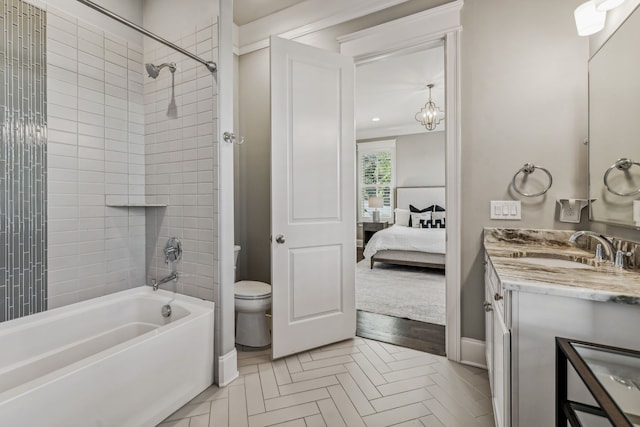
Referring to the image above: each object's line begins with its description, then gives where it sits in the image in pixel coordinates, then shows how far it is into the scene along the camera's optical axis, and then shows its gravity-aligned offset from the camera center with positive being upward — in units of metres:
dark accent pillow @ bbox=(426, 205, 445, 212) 6.41 +0.06
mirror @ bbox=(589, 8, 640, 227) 1.37 +0.42
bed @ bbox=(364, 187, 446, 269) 4.61 -0.57
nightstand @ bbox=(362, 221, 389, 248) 6.46 -0.36
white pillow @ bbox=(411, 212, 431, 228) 6.26 -0.17
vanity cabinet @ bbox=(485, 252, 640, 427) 0.98 -0.40
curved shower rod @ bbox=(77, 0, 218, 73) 1.54 +1.03
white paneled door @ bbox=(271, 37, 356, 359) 2.21 +0.11
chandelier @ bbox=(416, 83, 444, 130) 4.46 +1.44
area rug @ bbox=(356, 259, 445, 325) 3.14 -1.01
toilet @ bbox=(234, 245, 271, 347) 2.38 -0.85
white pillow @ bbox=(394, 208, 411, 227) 6.63 -0.13
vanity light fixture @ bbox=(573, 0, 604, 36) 1.57 +1.01
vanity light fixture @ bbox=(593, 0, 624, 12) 1.45 +1.00
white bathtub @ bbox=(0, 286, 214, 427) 1.16 -0.74
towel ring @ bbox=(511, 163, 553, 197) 1.92 +0.24
